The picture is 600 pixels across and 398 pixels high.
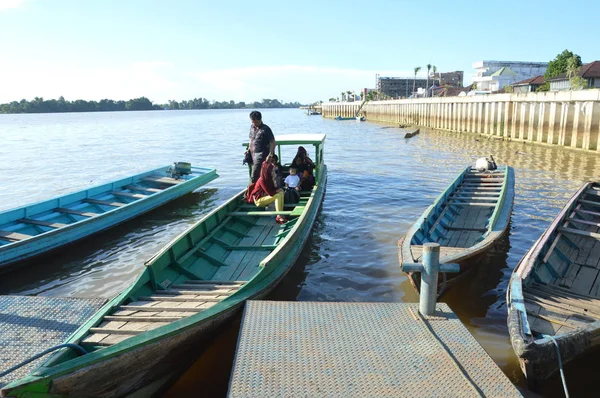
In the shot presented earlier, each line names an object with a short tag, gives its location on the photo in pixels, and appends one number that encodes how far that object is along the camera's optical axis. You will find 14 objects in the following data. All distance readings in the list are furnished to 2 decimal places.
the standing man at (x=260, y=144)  10.09
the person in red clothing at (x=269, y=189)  9.69
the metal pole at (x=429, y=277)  4.67
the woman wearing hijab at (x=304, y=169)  11.95
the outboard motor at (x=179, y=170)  16.08
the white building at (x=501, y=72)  75.06
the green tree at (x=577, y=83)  32.36
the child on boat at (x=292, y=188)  10.75
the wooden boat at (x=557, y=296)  4.49
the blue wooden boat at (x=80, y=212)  9.15
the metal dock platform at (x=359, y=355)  3.79
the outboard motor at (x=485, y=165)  13.85
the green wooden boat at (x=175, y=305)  4.12
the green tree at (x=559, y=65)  50.81
